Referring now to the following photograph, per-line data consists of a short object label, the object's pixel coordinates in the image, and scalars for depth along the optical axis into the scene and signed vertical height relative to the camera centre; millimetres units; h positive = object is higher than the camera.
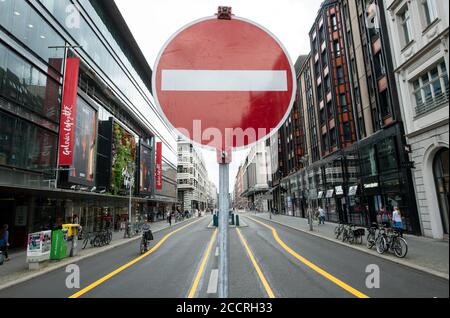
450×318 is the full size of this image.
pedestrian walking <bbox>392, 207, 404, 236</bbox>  11184 -746
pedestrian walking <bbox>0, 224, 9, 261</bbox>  12106 -1167
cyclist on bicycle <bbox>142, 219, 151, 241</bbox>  12912 -1125
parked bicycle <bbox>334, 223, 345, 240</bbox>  15375 -1751
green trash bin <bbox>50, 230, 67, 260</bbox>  11570 -1459
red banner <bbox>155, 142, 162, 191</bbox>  48500 +7689
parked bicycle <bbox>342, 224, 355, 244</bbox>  13285 -1732
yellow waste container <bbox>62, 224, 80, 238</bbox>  12844 -840
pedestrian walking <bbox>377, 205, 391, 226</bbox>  15170 -1075
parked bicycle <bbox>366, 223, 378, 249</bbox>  9371 -1454
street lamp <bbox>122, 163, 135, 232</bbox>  28850 +4025
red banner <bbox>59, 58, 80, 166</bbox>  18734 +6835
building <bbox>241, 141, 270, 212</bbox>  90569 +7466
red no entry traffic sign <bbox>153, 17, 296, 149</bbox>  1495 +704
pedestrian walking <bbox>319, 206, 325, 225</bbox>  29361 -1599
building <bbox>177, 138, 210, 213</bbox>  78438 +7160
